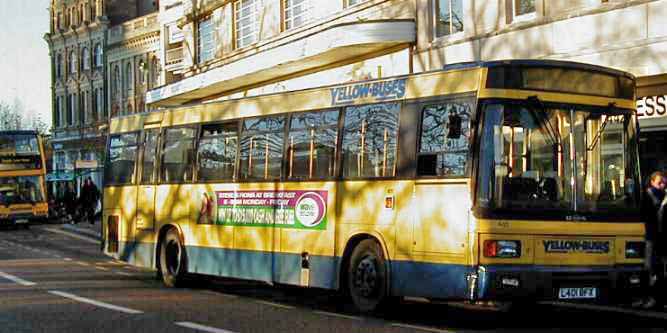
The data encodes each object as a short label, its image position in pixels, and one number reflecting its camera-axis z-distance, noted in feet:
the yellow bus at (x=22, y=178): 157.38
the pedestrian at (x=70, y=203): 169.99
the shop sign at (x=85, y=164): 170.64
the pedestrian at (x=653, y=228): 51.49
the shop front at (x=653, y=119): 69.77
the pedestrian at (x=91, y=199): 153.58
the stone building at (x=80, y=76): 286.87
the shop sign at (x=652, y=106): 70.13
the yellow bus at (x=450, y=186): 41.39
